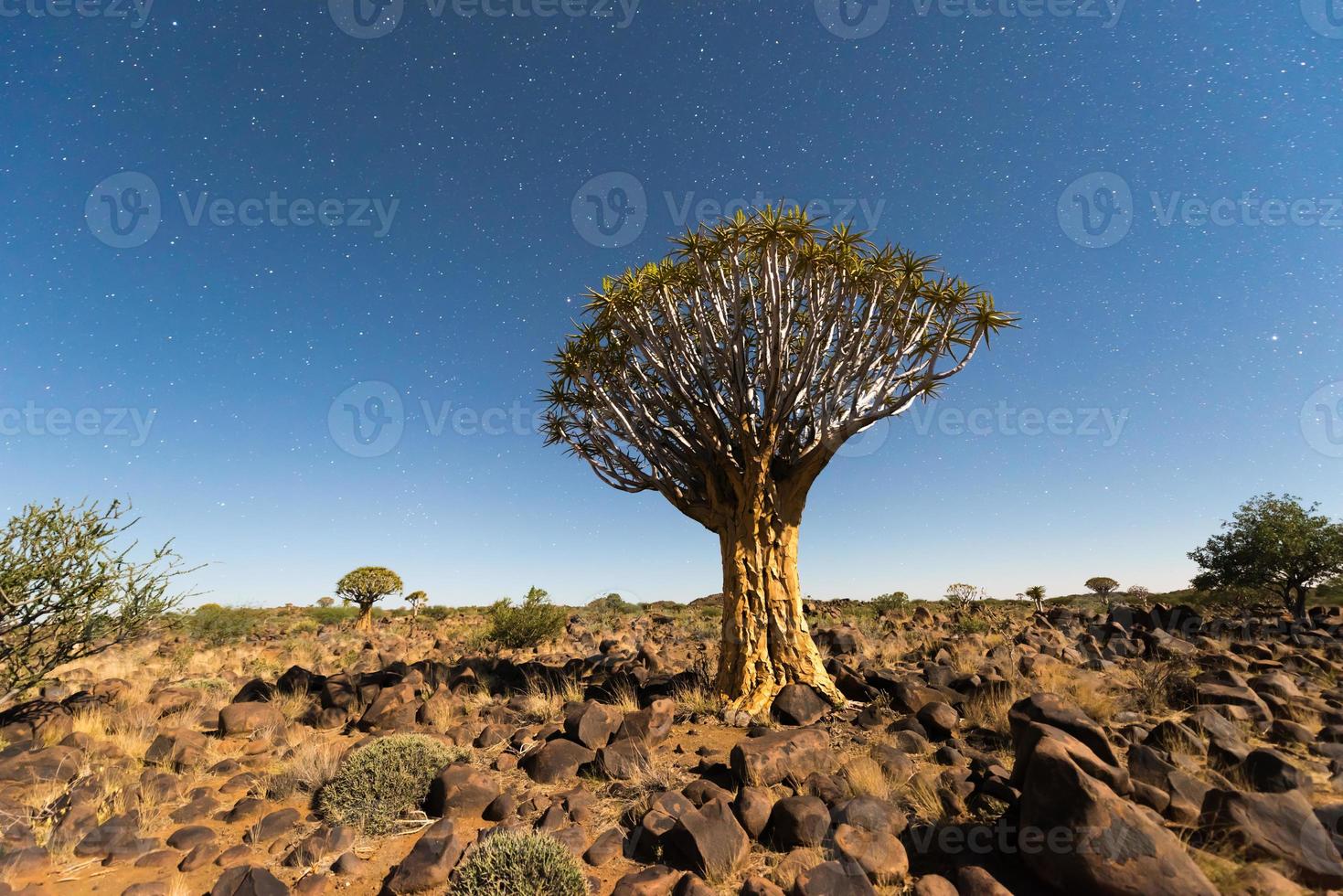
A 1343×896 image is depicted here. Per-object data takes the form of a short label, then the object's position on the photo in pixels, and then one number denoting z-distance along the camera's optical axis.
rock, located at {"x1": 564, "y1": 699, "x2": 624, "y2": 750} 7.14
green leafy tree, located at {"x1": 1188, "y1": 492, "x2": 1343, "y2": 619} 23.95
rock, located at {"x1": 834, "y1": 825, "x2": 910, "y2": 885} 4.17
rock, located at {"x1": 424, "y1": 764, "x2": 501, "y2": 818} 5.77
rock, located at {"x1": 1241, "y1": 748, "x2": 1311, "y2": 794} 4.86
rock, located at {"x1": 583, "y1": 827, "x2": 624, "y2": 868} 4.77
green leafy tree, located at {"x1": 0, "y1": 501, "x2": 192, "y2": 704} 8.05
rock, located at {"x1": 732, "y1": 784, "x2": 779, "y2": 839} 4.89
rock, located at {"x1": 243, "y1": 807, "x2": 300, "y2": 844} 5.39
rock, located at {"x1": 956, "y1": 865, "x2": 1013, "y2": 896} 3.71
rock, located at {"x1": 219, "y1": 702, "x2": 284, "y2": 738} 8.48
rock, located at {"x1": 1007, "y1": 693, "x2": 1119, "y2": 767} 4.97
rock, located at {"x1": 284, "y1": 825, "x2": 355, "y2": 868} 4.96
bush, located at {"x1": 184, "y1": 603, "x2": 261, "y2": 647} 22.16
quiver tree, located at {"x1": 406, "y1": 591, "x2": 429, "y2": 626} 37.25
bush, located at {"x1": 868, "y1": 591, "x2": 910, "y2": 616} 26.16
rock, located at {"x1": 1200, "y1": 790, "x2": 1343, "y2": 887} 3.65
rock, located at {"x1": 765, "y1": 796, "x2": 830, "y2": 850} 4.66
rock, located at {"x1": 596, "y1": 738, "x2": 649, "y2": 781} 6.40
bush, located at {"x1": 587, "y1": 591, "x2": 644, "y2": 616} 31.70
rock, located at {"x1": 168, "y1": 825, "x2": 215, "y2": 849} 5.25
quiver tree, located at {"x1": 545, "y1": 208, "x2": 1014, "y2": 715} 8.59
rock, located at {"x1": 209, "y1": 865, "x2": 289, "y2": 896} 4.29
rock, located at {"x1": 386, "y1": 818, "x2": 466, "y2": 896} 4.46
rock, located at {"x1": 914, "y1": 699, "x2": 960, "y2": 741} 7.10
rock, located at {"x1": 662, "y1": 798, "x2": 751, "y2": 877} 4.44
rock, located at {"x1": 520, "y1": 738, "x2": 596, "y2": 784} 6.52
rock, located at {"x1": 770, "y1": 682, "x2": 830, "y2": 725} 7.87
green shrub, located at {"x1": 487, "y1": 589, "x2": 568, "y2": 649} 16.50
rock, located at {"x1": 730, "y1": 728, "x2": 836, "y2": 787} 5.74
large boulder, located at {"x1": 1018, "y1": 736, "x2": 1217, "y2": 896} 3.42
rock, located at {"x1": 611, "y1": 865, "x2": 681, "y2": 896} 4.14
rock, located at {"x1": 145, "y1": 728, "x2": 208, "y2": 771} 7.13
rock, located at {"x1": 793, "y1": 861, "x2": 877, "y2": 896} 3.90
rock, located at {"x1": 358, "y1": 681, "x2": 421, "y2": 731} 8.66
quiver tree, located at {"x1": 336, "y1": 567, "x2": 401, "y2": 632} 28.64
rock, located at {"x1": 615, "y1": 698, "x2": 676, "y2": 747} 7.19
